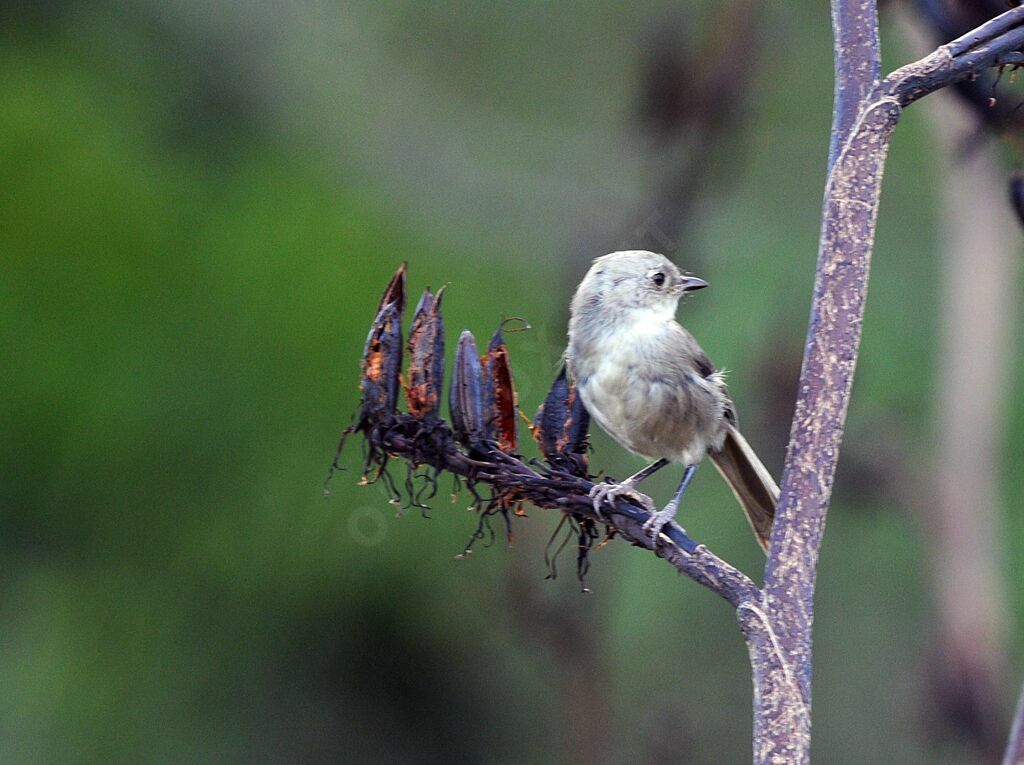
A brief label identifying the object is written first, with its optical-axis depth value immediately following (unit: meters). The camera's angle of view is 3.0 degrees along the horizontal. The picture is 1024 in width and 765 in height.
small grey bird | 6.14
